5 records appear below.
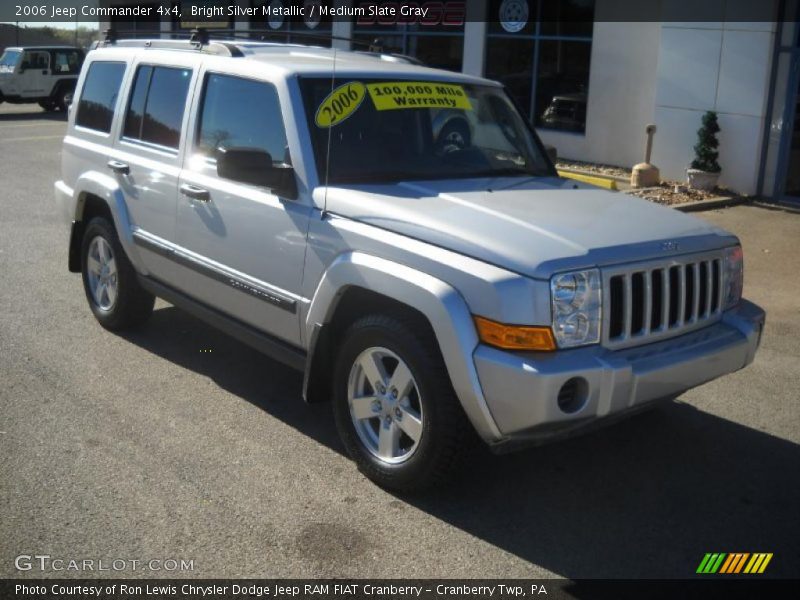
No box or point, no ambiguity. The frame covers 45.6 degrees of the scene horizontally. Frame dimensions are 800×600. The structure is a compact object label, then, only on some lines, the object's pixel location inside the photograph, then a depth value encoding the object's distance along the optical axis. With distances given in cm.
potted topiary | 1297
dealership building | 1267
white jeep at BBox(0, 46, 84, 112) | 2620
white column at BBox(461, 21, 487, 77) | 1727
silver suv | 389
